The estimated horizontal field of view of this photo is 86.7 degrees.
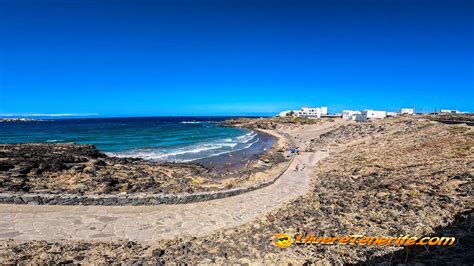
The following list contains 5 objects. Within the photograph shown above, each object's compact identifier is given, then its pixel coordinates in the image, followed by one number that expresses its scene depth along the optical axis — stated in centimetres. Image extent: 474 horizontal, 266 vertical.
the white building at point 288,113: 14985
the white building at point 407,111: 12588
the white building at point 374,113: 9211
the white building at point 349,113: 9612
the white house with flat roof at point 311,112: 14075
